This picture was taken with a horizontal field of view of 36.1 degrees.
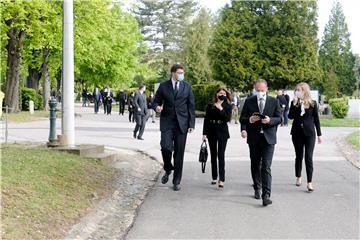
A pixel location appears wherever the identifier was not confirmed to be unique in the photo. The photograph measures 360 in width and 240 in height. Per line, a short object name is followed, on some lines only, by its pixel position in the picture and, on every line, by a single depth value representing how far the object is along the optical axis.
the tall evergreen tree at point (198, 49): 66.69
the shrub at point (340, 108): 34.22
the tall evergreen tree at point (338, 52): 85.50
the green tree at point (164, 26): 79.00
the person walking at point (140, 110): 18.45
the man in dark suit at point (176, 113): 9.40
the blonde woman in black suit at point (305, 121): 9.48
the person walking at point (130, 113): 29.21
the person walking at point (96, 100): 39.75
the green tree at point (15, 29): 25.03
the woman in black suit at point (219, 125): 9.54
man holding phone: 8.34
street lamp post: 11.77
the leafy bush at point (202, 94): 38.31
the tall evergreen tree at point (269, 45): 44.16
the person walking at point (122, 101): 38.94
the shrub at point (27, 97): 37.44
